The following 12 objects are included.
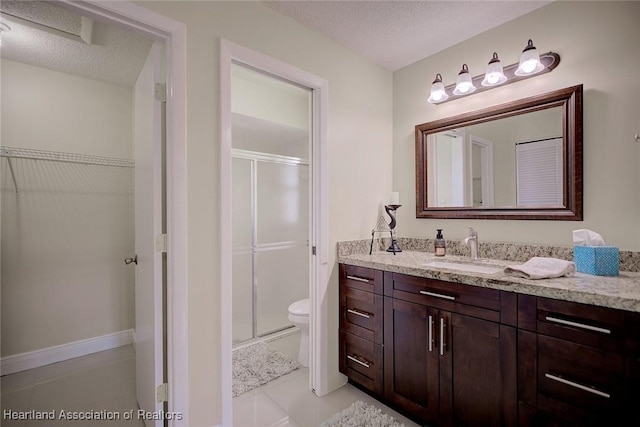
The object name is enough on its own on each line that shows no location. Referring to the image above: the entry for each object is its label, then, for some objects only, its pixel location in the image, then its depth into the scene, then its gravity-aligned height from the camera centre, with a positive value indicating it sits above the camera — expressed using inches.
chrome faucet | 77.0 -8.0
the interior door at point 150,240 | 58.1 -6.0
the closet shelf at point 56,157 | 89.6 +19.2
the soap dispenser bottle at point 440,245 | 83.8 -9.9
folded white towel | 52.9 -11.2
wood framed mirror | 66.7 +13.3
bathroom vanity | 42.9 -24.9
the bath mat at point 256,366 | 84.9 -50.3
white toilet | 95.9 -37.8
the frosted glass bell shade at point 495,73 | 72.8 +34.9
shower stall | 113.0 +2.6
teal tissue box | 55.2 -9.7
